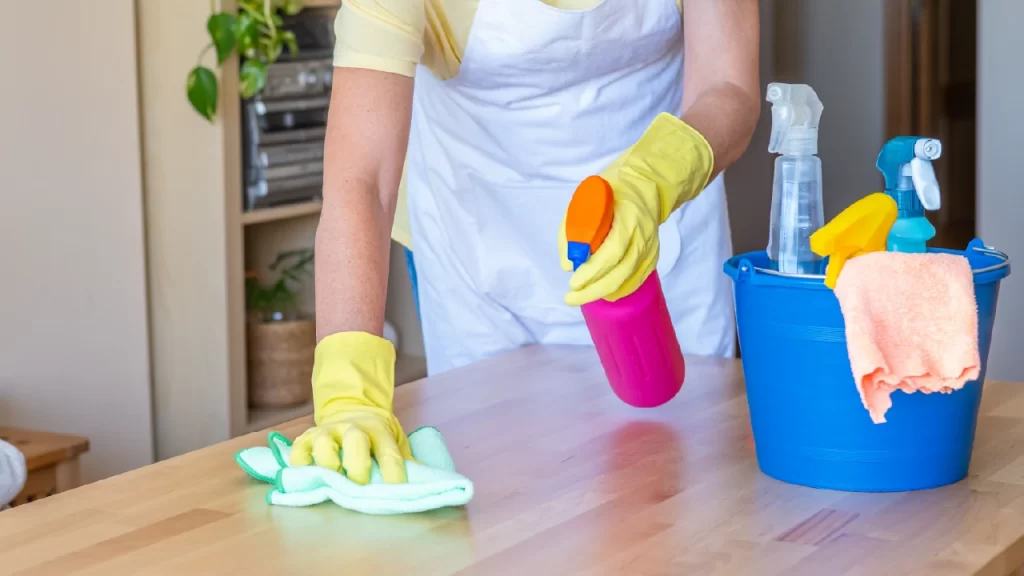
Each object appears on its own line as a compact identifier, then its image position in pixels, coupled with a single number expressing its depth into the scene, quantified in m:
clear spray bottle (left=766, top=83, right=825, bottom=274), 1.98
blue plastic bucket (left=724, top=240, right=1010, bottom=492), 1.91
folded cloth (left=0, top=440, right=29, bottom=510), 2.42
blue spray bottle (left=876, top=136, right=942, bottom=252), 1.91
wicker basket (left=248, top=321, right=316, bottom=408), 3.61
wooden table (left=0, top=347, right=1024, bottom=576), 1.80
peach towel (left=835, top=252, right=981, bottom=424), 1.86
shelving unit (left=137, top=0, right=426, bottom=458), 3.35
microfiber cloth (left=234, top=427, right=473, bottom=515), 1.88
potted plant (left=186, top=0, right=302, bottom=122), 3.27
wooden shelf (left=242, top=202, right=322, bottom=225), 3.52
